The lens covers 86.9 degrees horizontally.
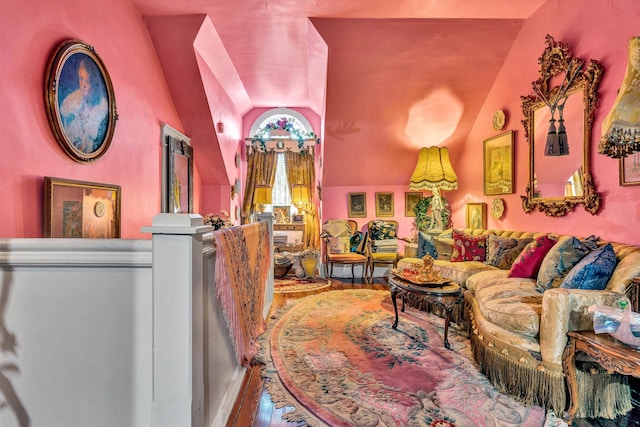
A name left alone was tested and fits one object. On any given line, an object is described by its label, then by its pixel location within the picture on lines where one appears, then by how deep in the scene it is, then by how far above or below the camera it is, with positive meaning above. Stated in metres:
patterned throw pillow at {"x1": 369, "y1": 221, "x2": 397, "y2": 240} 5.66 -0.29
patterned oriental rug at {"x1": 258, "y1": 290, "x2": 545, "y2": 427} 1.95 -1.16
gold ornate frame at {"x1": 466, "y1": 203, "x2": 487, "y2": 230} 4.85 -0.02
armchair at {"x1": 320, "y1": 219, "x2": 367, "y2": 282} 5.54 -0.50
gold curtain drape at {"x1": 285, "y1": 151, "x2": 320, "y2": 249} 6.78 +0.71
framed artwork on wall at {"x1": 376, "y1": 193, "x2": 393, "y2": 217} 6.21 +0.18
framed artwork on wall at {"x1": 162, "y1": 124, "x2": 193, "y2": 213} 4.46 +0.59
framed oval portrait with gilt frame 2.56 +0.95
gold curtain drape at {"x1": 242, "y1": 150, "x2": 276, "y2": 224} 6.94 +0.85
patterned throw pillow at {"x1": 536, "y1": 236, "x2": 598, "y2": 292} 2.60 -0.36
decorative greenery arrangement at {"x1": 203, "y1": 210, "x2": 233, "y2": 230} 3.52 -0.09
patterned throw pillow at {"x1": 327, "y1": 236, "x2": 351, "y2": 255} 5.69 -0.53
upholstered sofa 1.97 -0.73
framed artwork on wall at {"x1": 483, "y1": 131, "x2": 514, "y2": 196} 4.25 +0.66
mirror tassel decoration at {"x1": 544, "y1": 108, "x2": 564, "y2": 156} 3.04 +0.65
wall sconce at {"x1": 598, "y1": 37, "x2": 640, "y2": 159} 1.70 +0.54
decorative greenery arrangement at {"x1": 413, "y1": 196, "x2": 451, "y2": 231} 5.54 +0.01
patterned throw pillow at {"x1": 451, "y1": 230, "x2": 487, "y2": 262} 4.08 -0.42
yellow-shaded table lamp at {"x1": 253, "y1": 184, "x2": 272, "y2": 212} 6.39 +0.35
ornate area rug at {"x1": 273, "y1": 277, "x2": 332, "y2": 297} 4.87 -1.13
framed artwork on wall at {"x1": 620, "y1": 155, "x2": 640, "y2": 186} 2.55 +0.34
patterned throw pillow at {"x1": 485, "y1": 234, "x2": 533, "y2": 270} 3.62 -0.40
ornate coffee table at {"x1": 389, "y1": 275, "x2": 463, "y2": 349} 2.85 -0.69
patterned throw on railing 1.75 -0.43
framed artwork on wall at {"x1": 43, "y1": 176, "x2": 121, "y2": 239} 2.53 +0.04
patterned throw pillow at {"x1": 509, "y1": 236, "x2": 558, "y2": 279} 3.06 -0.41
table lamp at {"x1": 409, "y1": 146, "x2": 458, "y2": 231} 4.75 +0.59
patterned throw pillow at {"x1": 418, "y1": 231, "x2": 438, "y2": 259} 4.52 -0.43
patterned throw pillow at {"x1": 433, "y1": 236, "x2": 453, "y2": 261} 4.49 -0.46
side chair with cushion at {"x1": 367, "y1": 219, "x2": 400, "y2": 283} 5.49 -0.50
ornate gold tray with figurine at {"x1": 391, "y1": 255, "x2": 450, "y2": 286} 3.05 -0.59
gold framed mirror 3.02 +0.83
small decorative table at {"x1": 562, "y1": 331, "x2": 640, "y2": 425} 1.59 -0.72
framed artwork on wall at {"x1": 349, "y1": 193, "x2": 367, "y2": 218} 6.22 +0.16
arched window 6.90 +1.70
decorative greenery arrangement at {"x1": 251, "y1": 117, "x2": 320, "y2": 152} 6.88 +1.68
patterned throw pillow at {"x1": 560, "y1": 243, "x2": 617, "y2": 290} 2.21 -0.38
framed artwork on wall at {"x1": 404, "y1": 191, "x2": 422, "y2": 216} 6.19 +0.23
